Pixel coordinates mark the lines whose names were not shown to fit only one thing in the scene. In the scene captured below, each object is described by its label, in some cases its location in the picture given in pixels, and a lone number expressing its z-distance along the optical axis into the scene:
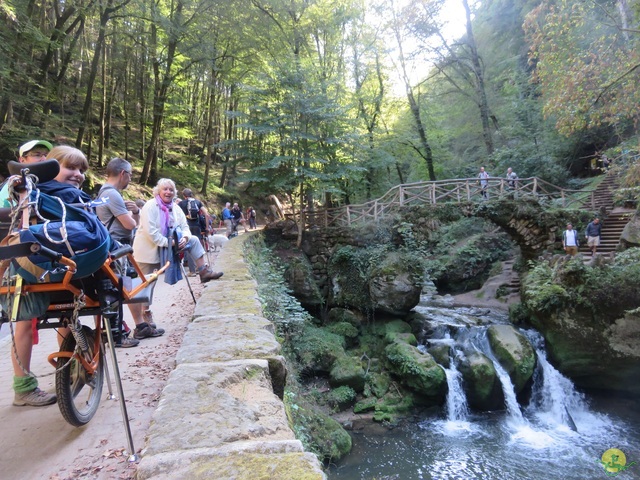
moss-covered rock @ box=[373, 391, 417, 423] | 9.50
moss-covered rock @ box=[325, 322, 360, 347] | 12.98
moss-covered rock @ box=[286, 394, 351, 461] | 5.22
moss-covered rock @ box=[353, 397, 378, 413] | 9.90
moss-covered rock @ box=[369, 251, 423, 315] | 13.24
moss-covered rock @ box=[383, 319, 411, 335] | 12.89
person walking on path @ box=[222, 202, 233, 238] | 14.73
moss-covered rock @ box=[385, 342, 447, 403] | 9.88
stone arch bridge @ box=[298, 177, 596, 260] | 13.60
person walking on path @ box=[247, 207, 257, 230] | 18.78
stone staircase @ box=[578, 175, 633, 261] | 12.61
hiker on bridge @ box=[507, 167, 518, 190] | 14.86
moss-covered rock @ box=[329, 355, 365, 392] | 10.42
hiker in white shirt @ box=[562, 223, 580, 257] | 12.15
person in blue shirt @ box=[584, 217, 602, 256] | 11.98
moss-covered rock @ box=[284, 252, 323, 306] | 14.05
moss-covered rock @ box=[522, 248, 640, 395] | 9.13
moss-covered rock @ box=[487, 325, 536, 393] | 9.91
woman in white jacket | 4.24
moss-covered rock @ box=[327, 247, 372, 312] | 14.03
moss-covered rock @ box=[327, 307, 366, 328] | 13.79
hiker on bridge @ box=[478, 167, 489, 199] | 14.48
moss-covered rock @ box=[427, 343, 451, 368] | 10.73
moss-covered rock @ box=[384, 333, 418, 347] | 11.98
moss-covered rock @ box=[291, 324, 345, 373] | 10.33
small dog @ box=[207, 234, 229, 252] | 10.05
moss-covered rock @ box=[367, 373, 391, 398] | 10.46
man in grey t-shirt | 3.60
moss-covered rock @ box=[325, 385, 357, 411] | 9.89
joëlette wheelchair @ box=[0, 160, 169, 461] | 1.81
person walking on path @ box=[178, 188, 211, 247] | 8.31
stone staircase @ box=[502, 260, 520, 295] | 14.74
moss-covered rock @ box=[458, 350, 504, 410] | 9.73
